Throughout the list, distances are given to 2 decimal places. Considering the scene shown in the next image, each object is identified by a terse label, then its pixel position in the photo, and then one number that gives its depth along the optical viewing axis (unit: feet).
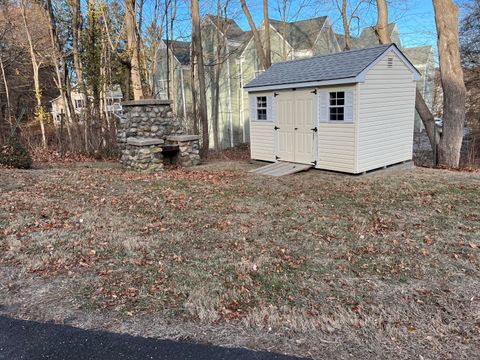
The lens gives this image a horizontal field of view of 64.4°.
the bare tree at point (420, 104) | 40.57
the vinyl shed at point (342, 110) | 28.99
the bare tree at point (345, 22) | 55.67
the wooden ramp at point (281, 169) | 31.65
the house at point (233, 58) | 67.46
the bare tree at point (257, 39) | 52.25
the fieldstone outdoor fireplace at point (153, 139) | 33.47
